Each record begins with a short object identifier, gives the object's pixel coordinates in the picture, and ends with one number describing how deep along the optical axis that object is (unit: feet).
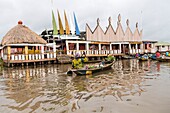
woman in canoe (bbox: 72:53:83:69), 42.45
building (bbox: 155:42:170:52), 138.62
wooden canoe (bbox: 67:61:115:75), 41.19
